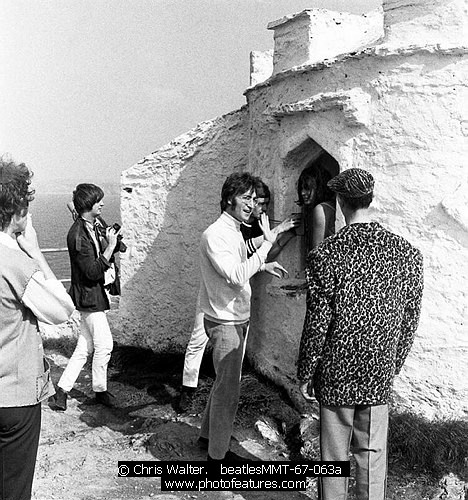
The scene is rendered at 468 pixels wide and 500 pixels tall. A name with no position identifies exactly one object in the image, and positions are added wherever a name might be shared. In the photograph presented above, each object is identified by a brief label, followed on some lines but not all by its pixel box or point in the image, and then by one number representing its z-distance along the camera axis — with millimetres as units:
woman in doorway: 6422
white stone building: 5152
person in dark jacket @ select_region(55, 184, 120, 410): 6105
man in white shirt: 4652
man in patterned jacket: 3469
